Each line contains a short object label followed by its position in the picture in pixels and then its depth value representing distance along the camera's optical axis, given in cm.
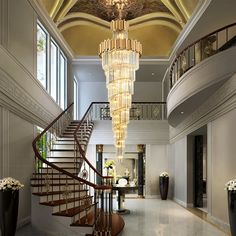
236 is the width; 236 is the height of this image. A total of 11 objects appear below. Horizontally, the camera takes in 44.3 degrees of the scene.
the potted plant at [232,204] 502
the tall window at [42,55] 872
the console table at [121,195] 856
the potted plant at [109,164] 969
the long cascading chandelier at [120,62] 660
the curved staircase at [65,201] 560
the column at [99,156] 1326
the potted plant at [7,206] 517
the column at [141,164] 1340
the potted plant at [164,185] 1208
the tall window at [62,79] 1134
